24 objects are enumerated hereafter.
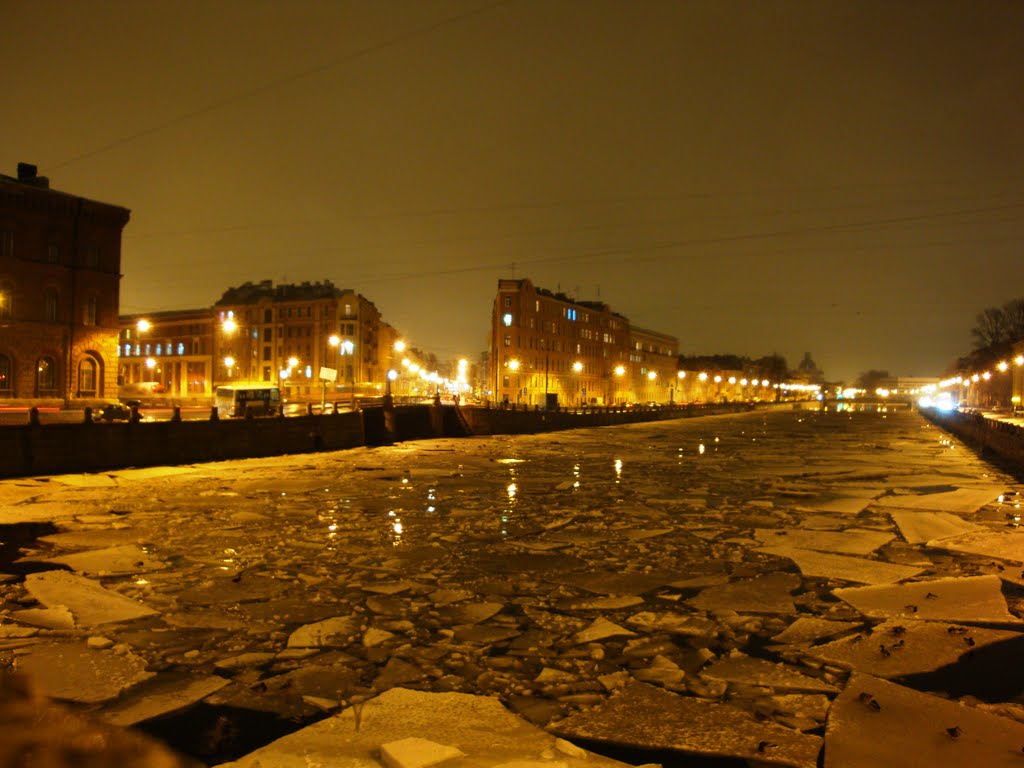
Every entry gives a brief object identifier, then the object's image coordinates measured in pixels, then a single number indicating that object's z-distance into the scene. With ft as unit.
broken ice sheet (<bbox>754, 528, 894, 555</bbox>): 38.50
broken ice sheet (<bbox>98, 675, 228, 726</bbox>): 17.72
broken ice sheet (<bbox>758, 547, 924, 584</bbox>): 31.99
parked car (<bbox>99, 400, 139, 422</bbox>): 107.55
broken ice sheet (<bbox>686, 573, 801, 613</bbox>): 27.35
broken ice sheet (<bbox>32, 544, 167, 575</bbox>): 32.86
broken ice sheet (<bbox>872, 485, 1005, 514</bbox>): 54.08
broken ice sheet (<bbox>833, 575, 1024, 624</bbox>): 26.27
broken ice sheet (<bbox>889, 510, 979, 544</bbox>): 42.45
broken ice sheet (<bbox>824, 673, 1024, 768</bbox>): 15.52
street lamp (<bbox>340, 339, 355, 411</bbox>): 323.37
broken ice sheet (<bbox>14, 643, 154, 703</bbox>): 19.03
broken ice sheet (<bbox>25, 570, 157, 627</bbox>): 25.93
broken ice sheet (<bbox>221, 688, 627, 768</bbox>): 15.55
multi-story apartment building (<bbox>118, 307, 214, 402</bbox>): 368.07
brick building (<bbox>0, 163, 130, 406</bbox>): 146.10
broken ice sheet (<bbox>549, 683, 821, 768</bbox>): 16.17
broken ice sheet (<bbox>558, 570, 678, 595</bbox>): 29.94
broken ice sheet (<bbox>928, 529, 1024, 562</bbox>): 37.32
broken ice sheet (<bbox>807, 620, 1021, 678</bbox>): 21.33
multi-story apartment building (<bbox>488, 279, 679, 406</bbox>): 347.97
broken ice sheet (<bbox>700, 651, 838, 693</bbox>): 19.76
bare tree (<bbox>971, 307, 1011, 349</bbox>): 424.87
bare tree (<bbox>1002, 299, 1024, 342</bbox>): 413.80
